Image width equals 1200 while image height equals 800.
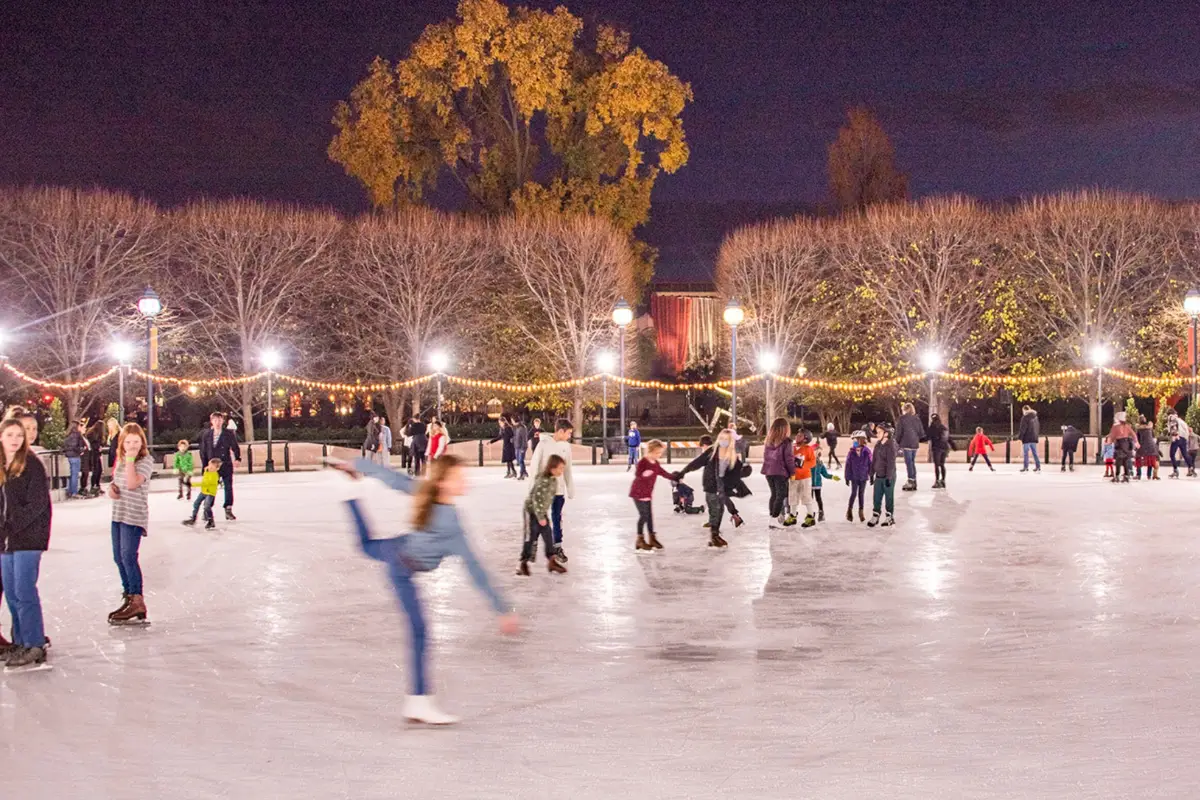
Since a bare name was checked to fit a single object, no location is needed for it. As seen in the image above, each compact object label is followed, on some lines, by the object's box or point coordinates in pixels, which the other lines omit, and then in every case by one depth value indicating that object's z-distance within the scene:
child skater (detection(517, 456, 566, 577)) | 12.20
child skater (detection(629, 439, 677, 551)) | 13.99
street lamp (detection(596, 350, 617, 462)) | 40.36
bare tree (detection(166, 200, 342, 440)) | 40.19
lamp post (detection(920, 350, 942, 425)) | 36.41
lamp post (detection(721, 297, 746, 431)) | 28.53
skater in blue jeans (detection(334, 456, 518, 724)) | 6.47
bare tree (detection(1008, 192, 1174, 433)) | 39.34
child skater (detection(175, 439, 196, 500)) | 19.59
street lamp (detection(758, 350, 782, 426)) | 37.47
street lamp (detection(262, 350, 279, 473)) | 31.44
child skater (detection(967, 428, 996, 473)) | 30.19
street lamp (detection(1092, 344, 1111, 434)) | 36.09
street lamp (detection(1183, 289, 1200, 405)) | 29.20
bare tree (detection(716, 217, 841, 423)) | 42.78
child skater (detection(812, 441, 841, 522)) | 17.25
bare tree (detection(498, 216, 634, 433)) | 41.53
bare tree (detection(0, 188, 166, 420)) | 37.41
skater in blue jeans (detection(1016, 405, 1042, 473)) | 29.16
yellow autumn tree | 44.06
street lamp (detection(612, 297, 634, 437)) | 31.89
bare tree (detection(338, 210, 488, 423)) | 41.16
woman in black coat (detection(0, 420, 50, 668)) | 7.88
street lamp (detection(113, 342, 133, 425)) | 27.22
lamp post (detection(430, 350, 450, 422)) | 38.56
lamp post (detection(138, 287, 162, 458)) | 25.70
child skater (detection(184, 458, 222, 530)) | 16.14
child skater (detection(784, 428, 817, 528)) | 16.38
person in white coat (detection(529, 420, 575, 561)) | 12.62
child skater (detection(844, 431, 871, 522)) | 16.81
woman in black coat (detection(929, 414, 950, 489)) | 23.25
